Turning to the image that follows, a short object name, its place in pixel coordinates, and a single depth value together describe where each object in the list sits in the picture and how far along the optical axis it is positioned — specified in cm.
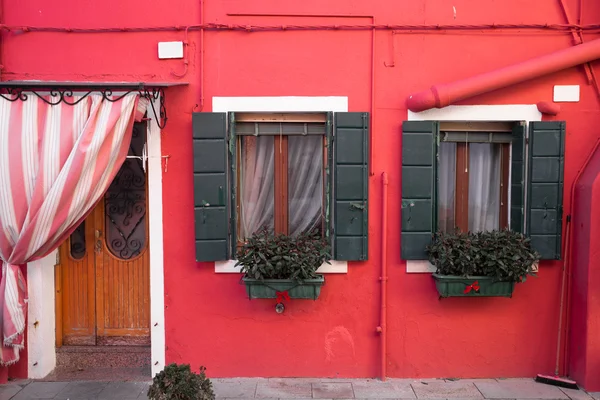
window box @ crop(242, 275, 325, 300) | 462
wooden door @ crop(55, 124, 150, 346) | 539
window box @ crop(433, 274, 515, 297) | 469
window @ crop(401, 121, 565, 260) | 484
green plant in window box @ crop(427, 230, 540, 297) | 460
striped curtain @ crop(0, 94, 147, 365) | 449
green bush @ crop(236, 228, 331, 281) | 453
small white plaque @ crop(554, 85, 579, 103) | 489
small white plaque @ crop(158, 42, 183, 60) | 485
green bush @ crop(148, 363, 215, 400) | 369
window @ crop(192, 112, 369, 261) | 480
